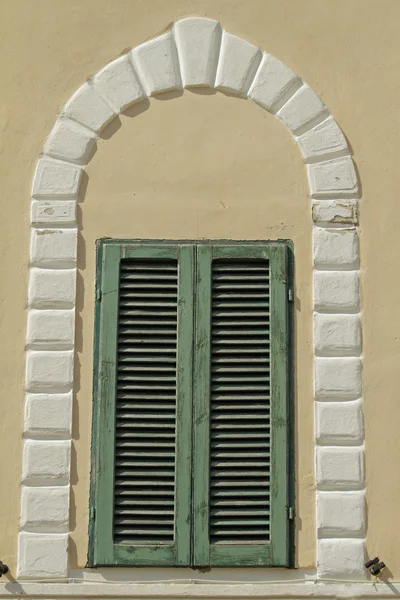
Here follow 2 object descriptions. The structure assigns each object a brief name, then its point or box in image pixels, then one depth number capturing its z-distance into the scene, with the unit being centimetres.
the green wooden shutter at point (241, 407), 690
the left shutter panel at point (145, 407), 690
